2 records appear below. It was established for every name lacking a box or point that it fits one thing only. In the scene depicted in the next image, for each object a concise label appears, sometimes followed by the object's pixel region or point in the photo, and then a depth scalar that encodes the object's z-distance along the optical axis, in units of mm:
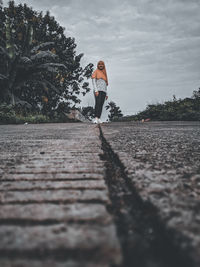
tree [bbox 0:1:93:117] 8039
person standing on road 5422
